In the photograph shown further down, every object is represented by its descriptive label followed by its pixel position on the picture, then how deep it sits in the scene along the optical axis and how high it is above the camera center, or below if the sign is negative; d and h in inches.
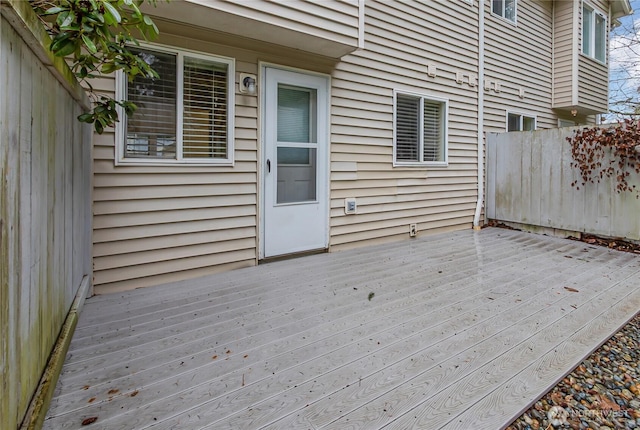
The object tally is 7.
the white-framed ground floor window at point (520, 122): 278.9 +72.6
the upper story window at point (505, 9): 262.4 +152.1
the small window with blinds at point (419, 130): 207.5 +49.6
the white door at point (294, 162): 156.0 +22.3
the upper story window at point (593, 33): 312.7 +162.3
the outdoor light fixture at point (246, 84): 145.3 +50.9
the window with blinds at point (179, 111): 126.1 +36.6
